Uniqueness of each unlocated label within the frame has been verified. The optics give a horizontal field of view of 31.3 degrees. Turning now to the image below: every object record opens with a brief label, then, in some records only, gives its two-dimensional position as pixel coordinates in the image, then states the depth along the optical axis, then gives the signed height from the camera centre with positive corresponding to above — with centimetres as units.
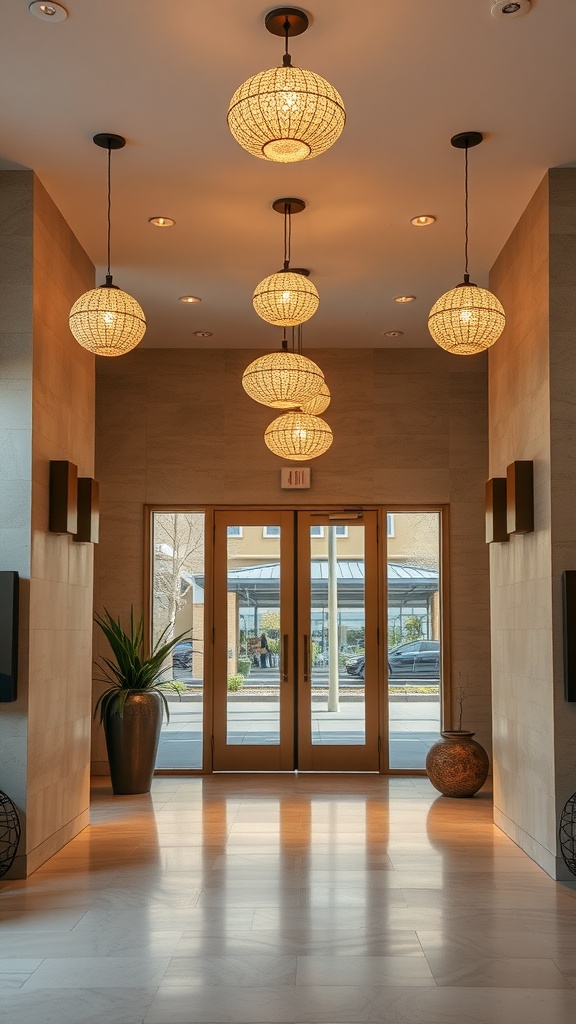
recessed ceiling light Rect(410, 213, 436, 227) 641 +248
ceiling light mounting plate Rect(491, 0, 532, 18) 414 +245
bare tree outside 934 +51
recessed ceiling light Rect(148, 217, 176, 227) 644 +247
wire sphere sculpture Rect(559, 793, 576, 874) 531 -113
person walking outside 930 -35
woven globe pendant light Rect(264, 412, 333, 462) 700 +123
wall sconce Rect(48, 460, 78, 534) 589 +69
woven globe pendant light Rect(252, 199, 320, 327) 522 +161
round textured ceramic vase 786 -116
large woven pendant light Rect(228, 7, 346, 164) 344 +170
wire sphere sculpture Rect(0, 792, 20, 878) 534 -113
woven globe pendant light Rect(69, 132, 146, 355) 507 +147
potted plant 798 -76
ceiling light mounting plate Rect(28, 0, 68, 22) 417 +247
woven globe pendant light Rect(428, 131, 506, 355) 509 +147
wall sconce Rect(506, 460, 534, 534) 587 +67
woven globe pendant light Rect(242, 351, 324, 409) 567 +131
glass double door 922 -24
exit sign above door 931 +124
